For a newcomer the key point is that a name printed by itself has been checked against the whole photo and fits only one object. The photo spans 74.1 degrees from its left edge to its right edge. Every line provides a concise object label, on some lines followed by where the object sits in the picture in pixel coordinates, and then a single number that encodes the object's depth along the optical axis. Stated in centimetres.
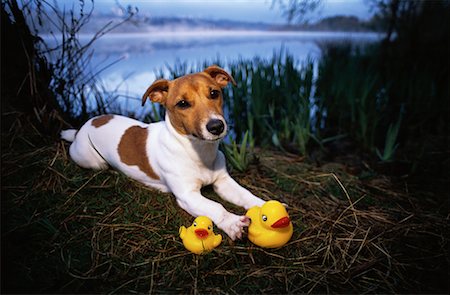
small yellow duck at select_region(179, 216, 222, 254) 44
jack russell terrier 51
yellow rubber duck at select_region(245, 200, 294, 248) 44
